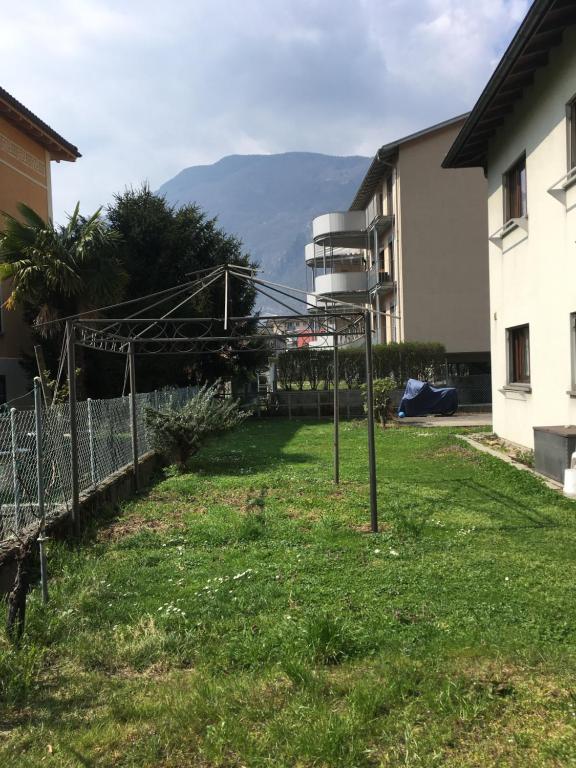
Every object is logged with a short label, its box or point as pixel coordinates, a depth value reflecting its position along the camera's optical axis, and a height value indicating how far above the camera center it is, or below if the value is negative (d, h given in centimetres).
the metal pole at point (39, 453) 542 -65
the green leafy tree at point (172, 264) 1995 +384
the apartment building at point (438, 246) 2598 +531
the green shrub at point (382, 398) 1770 -74
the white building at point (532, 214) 870 +254
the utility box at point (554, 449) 795 -112
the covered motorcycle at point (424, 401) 2102 -103
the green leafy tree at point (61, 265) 1365 +263
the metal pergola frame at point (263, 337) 627 +54
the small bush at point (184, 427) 1023 -82
